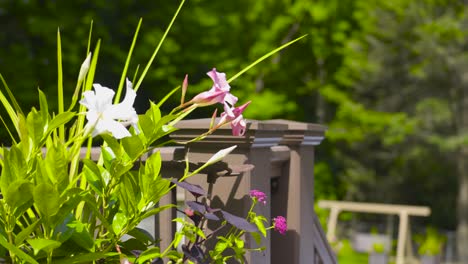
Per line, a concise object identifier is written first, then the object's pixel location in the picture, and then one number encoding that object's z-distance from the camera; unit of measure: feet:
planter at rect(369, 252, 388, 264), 34.10
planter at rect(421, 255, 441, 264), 30.30
